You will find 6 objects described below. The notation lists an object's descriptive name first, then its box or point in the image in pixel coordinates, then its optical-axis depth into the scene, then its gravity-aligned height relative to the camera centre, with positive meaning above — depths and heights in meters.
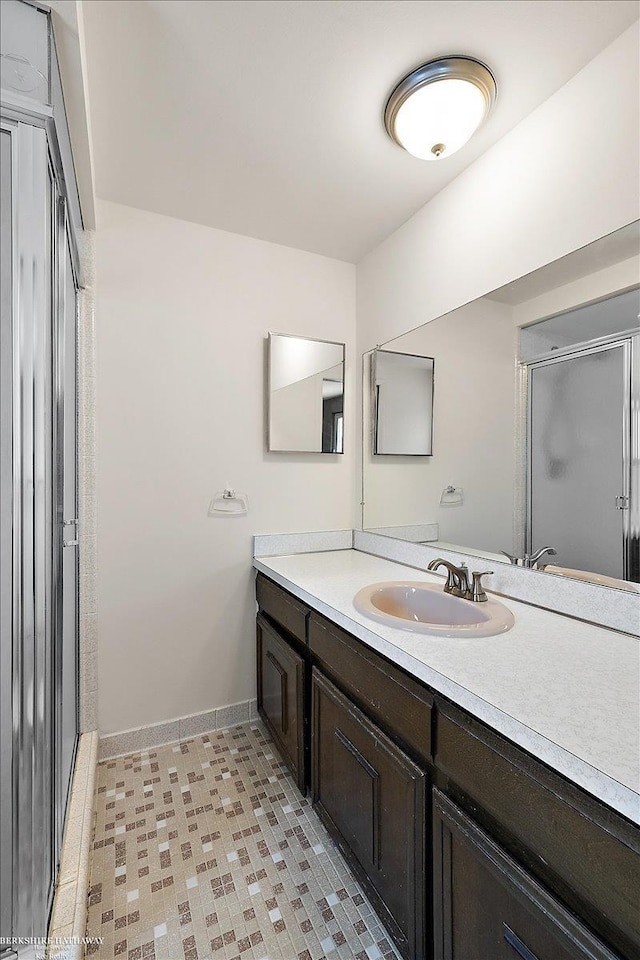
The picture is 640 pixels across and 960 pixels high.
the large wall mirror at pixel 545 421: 1.18 +0.19
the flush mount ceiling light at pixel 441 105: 1.19 +1.10
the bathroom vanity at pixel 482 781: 0.63 -0.58
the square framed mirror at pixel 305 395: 2.12 +0.42
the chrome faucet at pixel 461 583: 1.41 -0.35
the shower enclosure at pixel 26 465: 0.82 +0.02
